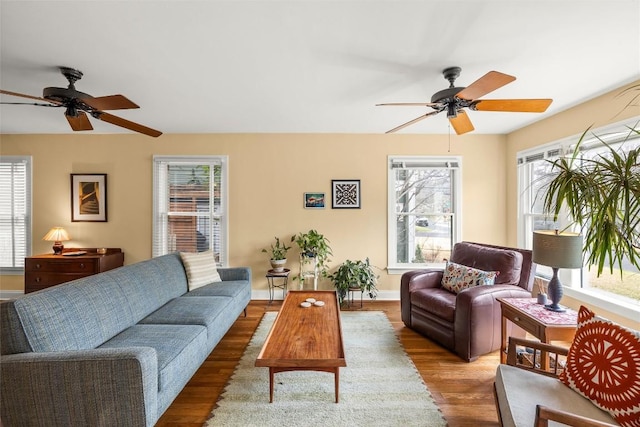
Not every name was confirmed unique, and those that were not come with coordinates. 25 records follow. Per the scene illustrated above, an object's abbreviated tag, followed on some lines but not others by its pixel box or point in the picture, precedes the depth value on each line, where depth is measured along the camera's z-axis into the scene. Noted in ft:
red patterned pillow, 4.03
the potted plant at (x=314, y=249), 12.70
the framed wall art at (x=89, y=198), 13.55
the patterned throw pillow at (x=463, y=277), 8.92
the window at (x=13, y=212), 13.48
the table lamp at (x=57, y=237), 12.53
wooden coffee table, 5.71
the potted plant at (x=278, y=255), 12.75
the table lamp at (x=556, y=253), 6.40
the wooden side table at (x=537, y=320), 6.08
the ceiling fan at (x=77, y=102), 6.86
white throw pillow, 10.37
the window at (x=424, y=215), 13.88
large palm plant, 4.75
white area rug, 5.81
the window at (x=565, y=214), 8.42
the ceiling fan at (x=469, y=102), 6.32
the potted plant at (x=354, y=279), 12.16
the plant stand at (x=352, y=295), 12.23
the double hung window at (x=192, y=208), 13.66
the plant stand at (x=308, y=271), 12.87
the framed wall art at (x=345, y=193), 13.64
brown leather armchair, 7.90
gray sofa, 4.45
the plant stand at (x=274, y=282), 12.37
